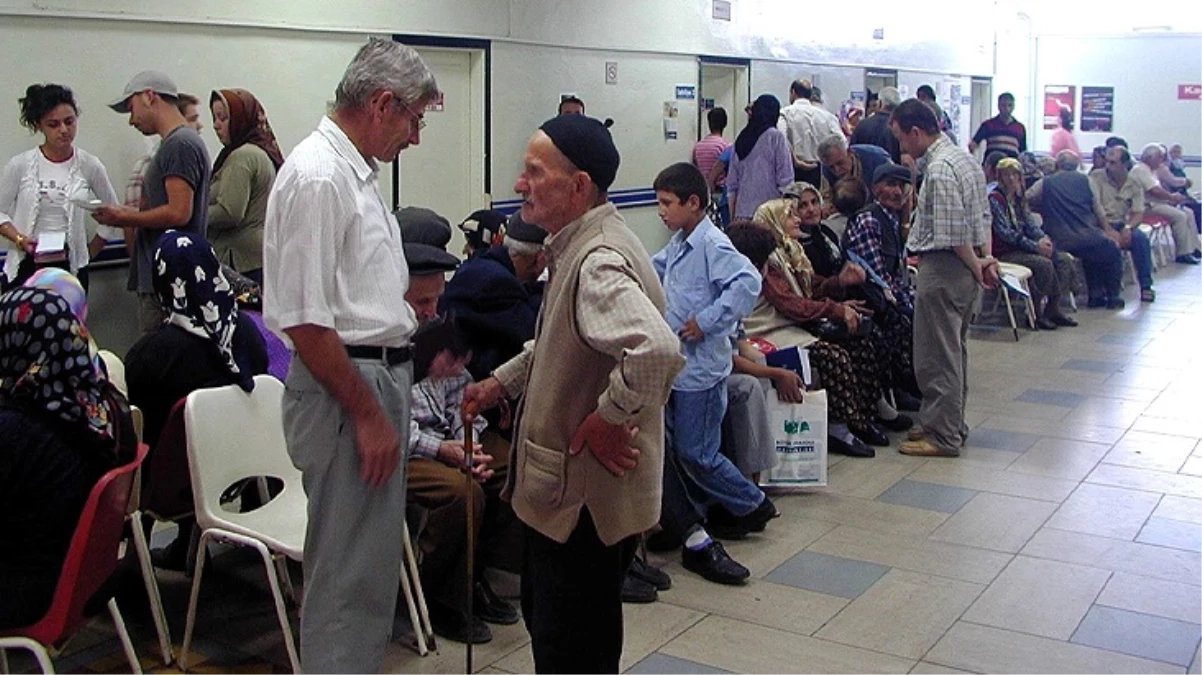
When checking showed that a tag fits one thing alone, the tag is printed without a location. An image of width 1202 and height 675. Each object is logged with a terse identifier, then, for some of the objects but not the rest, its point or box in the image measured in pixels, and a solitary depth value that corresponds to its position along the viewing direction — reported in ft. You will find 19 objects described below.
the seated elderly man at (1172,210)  43.04
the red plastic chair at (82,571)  9.48
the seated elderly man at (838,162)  26.55
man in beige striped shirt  8.16
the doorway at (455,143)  26.66
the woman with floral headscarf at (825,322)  19.21
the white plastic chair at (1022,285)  30.09
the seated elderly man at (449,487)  12.10
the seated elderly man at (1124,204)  37.09
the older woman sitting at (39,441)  9.46
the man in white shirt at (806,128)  32.99
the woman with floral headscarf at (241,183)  17.57
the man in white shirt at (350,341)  8.33
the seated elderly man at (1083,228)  34.22
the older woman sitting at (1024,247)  31.30
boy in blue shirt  15.15
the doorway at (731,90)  37.91
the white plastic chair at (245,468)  11.55
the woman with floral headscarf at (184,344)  12.96
